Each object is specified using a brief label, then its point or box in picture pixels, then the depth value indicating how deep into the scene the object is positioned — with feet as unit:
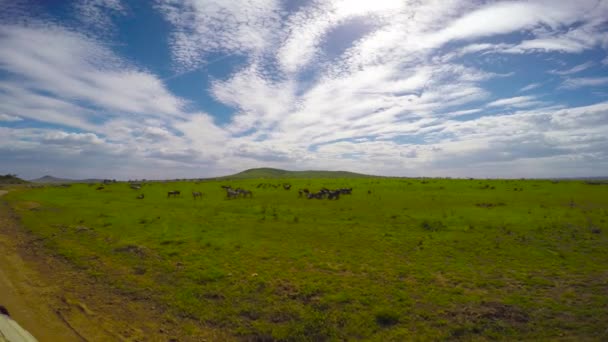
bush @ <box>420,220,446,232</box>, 65.89
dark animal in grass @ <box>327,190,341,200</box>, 126.36
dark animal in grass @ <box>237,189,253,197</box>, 139.95
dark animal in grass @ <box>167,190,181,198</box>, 144.60
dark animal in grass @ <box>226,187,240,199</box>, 136.40
